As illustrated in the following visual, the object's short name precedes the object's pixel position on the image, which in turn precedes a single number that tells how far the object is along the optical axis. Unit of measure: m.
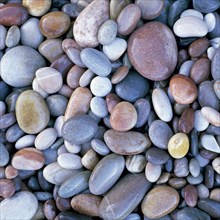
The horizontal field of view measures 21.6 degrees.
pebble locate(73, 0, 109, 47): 0.73
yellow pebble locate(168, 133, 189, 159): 0.68
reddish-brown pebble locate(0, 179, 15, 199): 0.70
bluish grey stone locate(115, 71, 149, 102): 0.72
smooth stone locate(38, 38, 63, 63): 0.75
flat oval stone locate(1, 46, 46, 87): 0.74
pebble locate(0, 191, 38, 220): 0.70
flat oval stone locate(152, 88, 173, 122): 0.70
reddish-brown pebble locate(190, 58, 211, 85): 0.71
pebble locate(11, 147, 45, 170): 0.71
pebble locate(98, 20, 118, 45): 0.71
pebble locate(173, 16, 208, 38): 0.71
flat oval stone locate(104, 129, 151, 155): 0.70
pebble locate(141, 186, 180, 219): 0.68
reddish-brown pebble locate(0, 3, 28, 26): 0.75
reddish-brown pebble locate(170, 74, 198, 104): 0.69
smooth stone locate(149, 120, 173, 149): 0.70
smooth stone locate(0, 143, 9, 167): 0.71
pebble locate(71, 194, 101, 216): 0.70
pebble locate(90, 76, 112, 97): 0.71
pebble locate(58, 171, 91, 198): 0.70
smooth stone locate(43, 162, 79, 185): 0.71
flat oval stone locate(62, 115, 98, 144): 0.70
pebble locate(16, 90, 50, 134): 0.72
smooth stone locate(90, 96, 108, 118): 0.72
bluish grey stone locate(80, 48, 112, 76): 0.71
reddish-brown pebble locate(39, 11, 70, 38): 0.75
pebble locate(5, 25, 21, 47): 0.74
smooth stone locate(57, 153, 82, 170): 0.71
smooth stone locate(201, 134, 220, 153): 0.69
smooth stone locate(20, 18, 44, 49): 0.76
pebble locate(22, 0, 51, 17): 0.76
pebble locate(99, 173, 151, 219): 0.68
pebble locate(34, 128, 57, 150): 0.72
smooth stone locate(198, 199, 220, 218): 0.68
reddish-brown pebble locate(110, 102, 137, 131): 0.70
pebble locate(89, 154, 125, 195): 0.69
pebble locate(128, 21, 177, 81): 0.71
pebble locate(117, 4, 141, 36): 0.71
